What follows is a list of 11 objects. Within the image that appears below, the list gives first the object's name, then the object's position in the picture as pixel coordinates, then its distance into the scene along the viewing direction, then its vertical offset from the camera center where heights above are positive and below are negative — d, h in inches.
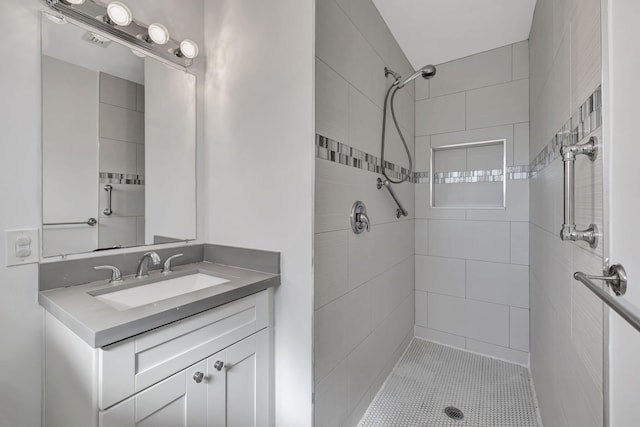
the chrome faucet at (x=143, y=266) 51.9 -9.7
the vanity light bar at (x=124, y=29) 46.3 +34.2
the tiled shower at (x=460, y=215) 41.0 -0.4
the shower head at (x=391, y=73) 79.0 +40.0
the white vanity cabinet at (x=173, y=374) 32.6 -21.9
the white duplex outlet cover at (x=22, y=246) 40.5 -4.9
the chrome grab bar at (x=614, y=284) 20.4 -6.4
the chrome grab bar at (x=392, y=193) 75.8 +5.9
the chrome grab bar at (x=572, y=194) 32.1 +2.4
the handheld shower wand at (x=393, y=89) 74.8 +35.5
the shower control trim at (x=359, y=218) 62.8 -1.0
